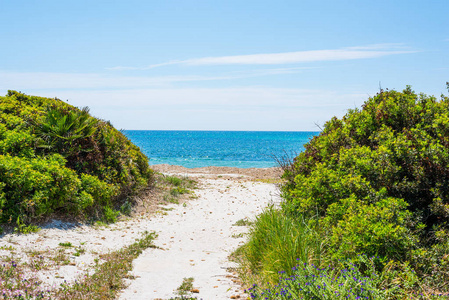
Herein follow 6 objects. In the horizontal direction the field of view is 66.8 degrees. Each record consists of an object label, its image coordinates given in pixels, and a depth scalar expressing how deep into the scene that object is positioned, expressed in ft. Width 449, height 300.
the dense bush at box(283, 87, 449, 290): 16.31
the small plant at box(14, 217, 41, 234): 25.49
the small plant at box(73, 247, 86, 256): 23.73
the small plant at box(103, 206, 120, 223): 34.57
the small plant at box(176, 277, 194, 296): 18.73
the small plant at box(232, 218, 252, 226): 37.66
